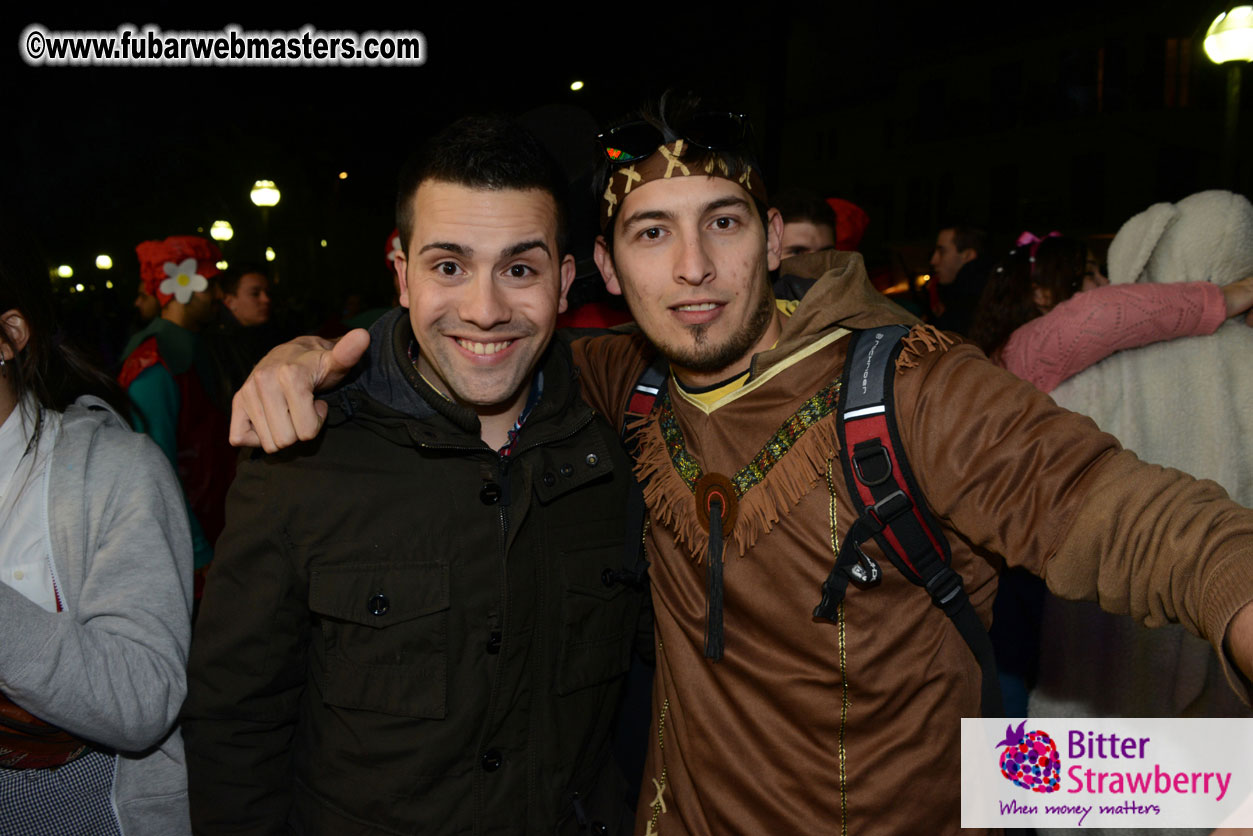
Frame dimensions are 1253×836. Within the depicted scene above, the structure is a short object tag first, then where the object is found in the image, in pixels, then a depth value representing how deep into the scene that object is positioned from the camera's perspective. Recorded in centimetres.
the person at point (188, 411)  441
